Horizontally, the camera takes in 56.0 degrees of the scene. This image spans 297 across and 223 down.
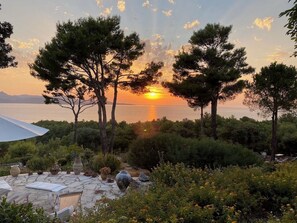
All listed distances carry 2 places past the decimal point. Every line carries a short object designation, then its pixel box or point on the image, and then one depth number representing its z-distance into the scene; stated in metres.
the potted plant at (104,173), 8.22
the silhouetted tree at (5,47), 12.30
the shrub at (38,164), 9.58
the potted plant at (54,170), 8.82
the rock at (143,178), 7.99
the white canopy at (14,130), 4.29
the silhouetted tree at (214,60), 17.17
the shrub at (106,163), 9.24
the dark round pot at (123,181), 7.02
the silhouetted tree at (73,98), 18.08
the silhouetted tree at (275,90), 13.20
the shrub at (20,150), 14.66
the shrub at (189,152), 9.11
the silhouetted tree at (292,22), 6.61
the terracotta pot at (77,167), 8.98
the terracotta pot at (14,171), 8.62
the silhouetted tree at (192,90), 17.23
